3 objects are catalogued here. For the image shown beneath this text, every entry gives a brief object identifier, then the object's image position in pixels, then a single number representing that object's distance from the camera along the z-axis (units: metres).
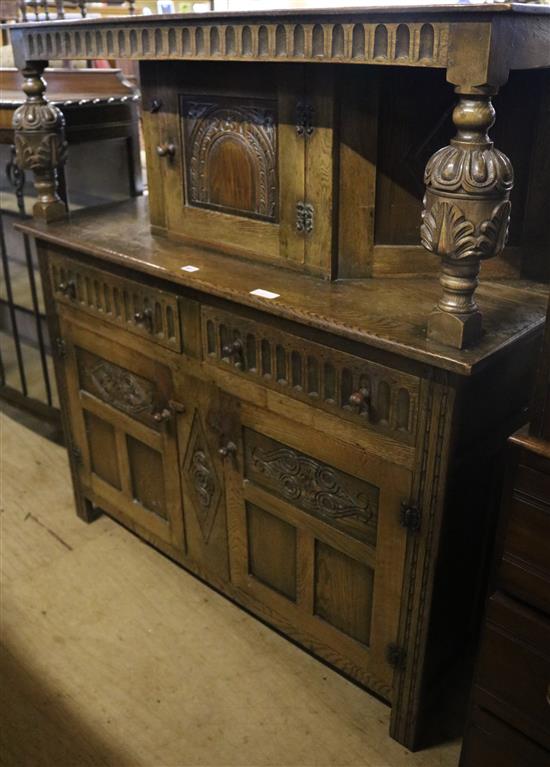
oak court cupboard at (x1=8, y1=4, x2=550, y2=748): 1.27
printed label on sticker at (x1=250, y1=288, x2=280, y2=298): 1.56
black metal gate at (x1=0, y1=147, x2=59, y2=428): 2.94
